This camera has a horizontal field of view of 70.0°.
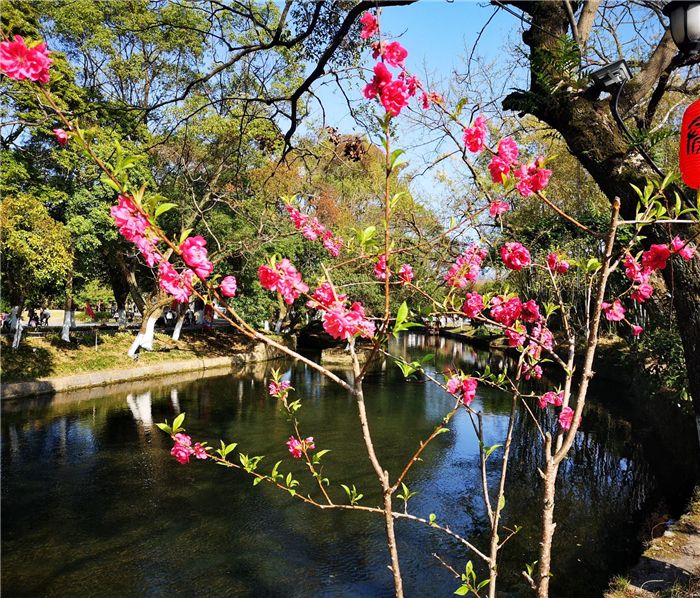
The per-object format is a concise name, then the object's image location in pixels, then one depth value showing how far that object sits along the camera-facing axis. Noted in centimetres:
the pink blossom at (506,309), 230
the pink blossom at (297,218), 245
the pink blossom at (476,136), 184
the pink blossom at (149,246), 131
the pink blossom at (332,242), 257
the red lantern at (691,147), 242
